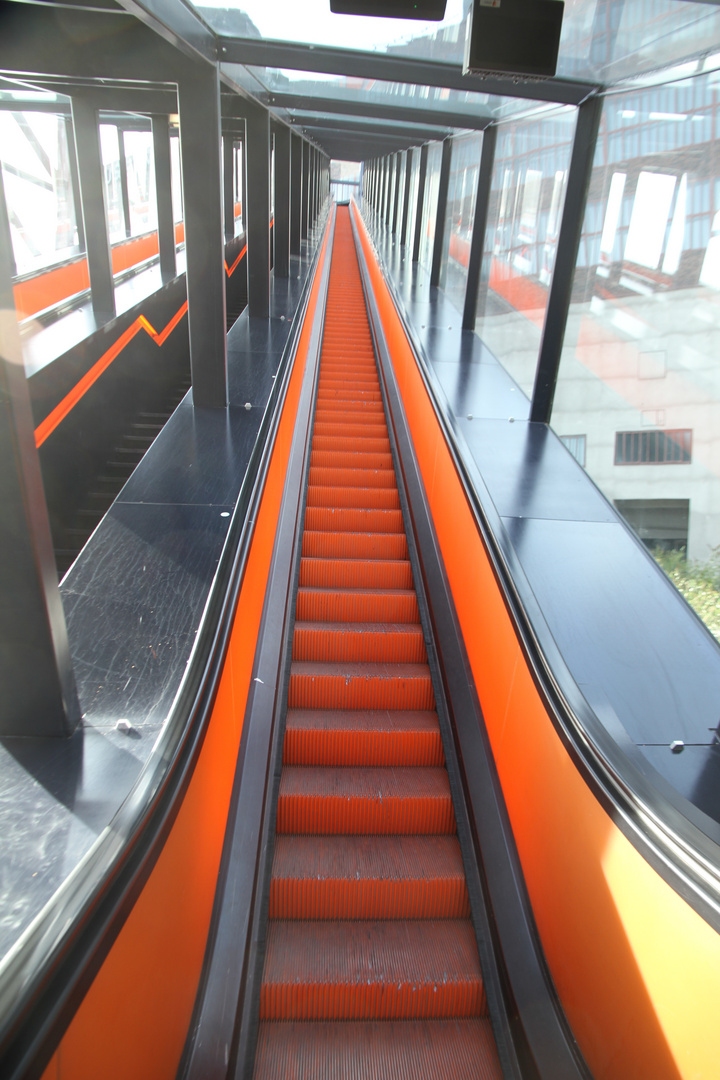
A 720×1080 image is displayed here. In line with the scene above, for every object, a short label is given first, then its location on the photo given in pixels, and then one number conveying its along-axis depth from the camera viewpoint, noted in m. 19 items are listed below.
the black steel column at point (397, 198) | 18.83
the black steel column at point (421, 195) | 13.49
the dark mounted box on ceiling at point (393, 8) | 3.04
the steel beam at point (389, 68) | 4.58
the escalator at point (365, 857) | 2.68
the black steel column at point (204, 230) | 4.88
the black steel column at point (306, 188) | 17.59
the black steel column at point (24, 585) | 1.74
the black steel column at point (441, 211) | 10.74
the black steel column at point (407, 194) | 16.28
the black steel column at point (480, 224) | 7.81
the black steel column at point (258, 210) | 8.16
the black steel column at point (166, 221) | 11.65
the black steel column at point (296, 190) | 14.90
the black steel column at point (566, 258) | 4.84
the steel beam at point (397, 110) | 7.11
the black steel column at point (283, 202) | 11.77
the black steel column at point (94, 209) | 8.15
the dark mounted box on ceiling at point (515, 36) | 3.31
